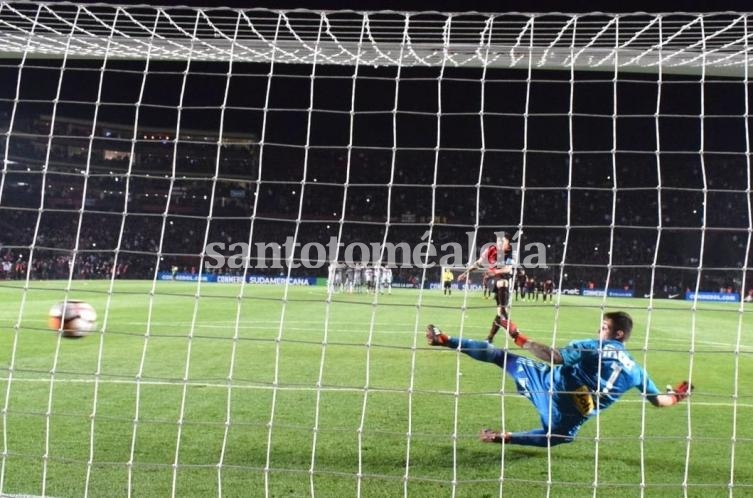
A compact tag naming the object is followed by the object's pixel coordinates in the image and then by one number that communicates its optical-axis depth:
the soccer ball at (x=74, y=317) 4.57
